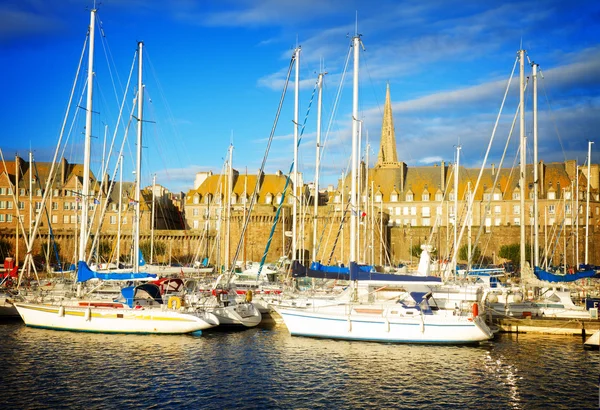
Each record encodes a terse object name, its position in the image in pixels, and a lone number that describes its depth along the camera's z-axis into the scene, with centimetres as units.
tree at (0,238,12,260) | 8012
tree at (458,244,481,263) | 7894
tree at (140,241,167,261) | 8062
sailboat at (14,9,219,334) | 3128
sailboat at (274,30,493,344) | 2859
